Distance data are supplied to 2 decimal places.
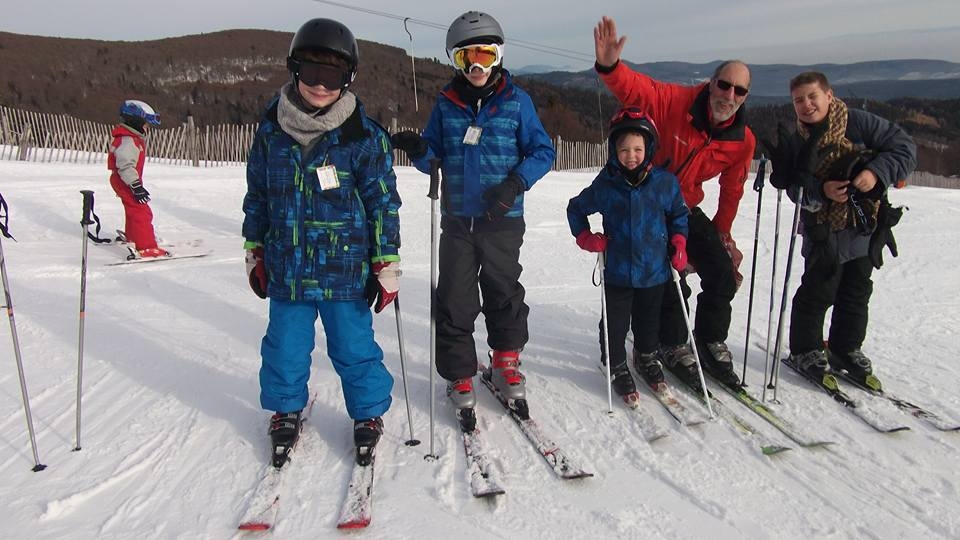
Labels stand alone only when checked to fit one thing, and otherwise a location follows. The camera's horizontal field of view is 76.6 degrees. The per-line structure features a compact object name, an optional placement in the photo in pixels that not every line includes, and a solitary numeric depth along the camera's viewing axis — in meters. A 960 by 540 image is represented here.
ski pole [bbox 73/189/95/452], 3.02
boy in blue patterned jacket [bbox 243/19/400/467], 2.79
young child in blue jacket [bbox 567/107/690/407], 3.37
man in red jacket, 3.42
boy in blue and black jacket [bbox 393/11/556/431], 3.24
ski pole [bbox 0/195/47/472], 2.86
